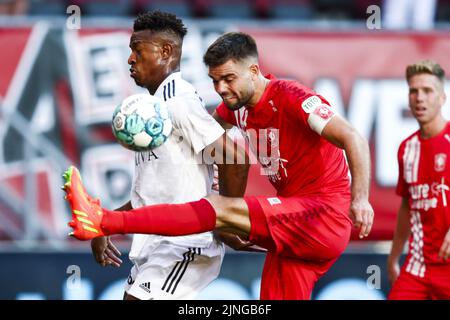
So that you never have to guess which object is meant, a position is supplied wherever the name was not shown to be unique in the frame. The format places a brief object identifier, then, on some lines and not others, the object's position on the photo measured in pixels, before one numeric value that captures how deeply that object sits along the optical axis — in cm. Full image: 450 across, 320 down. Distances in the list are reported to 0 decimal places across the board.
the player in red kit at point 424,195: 1448
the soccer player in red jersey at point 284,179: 1152
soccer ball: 1141
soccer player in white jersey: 1176
